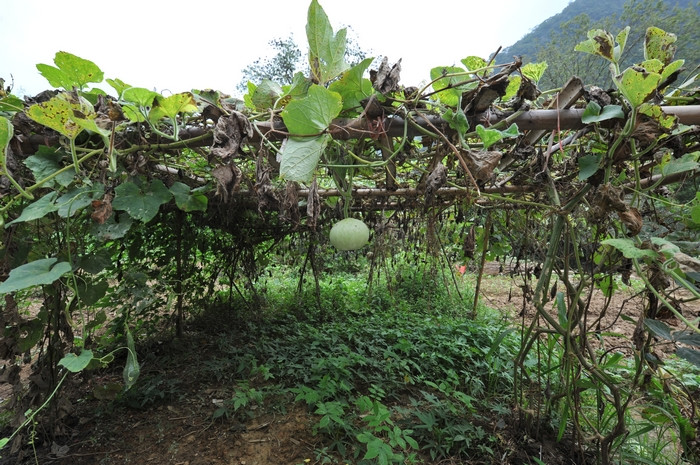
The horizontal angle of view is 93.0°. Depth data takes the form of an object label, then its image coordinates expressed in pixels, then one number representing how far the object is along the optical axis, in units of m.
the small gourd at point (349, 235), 0.85
